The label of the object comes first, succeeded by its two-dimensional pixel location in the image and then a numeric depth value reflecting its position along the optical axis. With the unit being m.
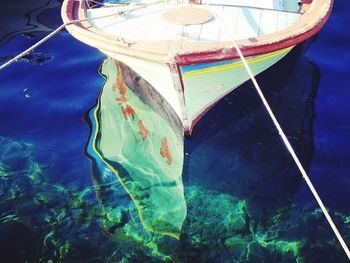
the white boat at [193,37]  4.15
